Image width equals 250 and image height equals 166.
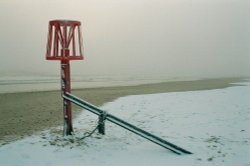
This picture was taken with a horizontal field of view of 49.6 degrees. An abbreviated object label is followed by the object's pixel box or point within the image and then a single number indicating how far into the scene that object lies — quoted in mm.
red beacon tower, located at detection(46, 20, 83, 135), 8383
